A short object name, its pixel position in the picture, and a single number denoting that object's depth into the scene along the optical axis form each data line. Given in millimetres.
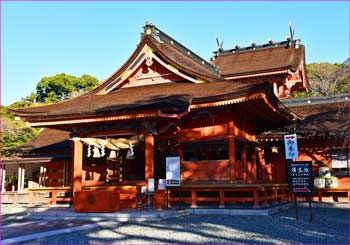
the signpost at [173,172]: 13766
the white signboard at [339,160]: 18172
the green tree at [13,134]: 30697
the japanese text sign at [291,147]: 12039
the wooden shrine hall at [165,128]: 13672
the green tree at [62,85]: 68312
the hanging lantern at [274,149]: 18359
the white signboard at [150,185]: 13508
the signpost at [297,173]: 11680
